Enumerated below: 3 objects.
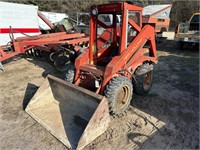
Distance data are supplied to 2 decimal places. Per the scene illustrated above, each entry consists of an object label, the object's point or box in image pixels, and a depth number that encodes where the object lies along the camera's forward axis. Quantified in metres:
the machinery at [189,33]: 8.28
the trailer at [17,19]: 7.20
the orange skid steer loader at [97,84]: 2.71
